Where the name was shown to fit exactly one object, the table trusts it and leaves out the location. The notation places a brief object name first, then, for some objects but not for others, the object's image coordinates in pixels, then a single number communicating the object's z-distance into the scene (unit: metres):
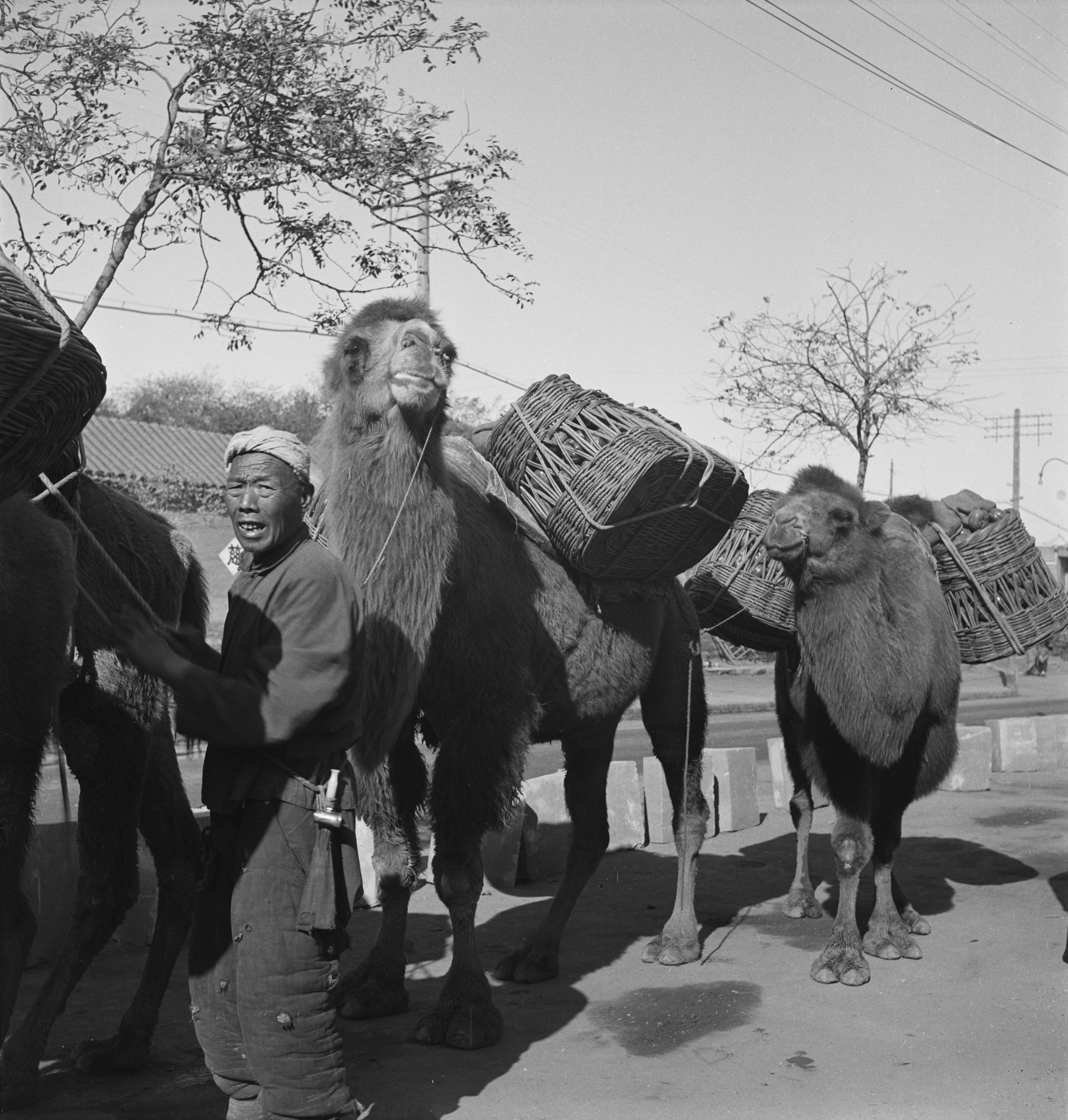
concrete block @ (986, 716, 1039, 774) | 12.37
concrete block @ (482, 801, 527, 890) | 7.75
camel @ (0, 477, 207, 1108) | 4.24
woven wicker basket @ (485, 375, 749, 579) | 5.43
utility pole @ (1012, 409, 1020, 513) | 54.31
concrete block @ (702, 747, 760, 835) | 9.59
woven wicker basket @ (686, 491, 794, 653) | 7.14
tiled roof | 27.77
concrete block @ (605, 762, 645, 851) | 8.77
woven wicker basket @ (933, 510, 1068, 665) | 7.13
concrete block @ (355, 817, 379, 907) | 7.10
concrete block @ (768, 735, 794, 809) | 10.70
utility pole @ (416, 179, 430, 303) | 11.00
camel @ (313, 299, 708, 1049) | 4.65
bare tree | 19.62
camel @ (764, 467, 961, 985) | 6.05
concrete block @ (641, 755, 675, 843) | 9.03
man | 3.23
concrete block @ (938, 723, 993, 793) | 11.34
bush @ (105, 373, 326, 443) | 52.00
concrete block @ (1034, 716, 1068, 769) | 12.44
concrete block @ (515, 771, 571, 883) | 7.90
